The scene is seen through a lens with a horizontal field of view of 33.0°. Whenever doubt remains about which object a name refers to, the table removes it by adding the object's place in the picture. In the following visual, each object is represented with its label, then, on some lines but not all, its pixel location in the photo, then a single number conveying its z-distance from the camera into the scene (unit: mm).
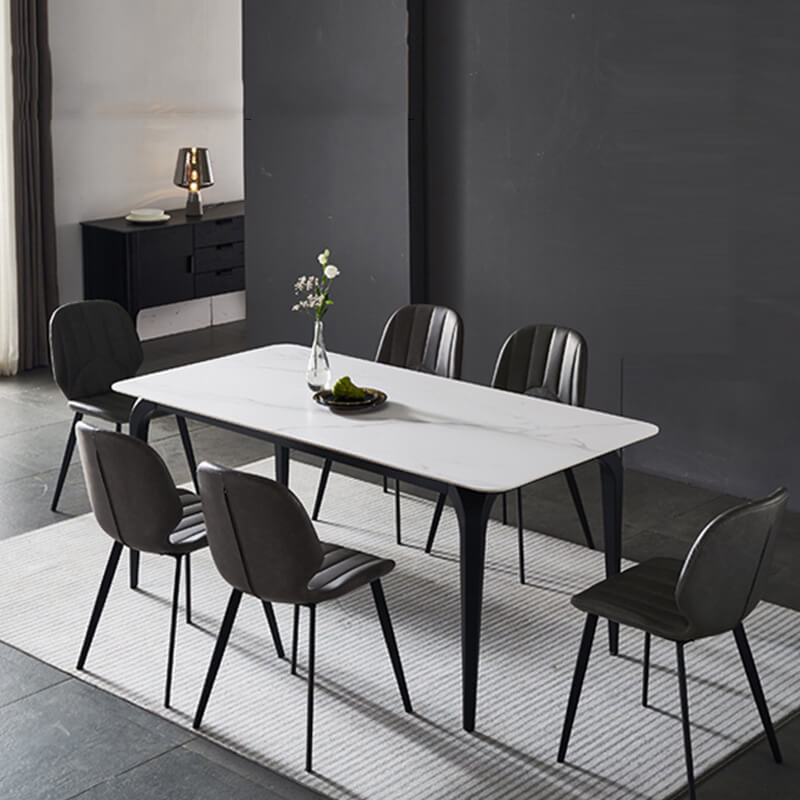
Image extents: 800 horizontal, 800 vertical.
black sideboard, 7633
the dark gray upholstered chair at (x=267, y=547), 3273
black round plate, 4164
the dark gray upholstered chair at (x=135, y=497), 3631
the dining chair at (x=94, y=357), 5133
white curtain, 7027
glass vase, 4359
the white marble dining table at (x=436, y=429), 3578
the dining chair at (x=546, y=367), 4695
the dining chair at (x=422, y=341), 5117
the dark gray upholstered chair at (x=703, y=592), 3064
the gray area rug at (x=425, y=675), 3438
